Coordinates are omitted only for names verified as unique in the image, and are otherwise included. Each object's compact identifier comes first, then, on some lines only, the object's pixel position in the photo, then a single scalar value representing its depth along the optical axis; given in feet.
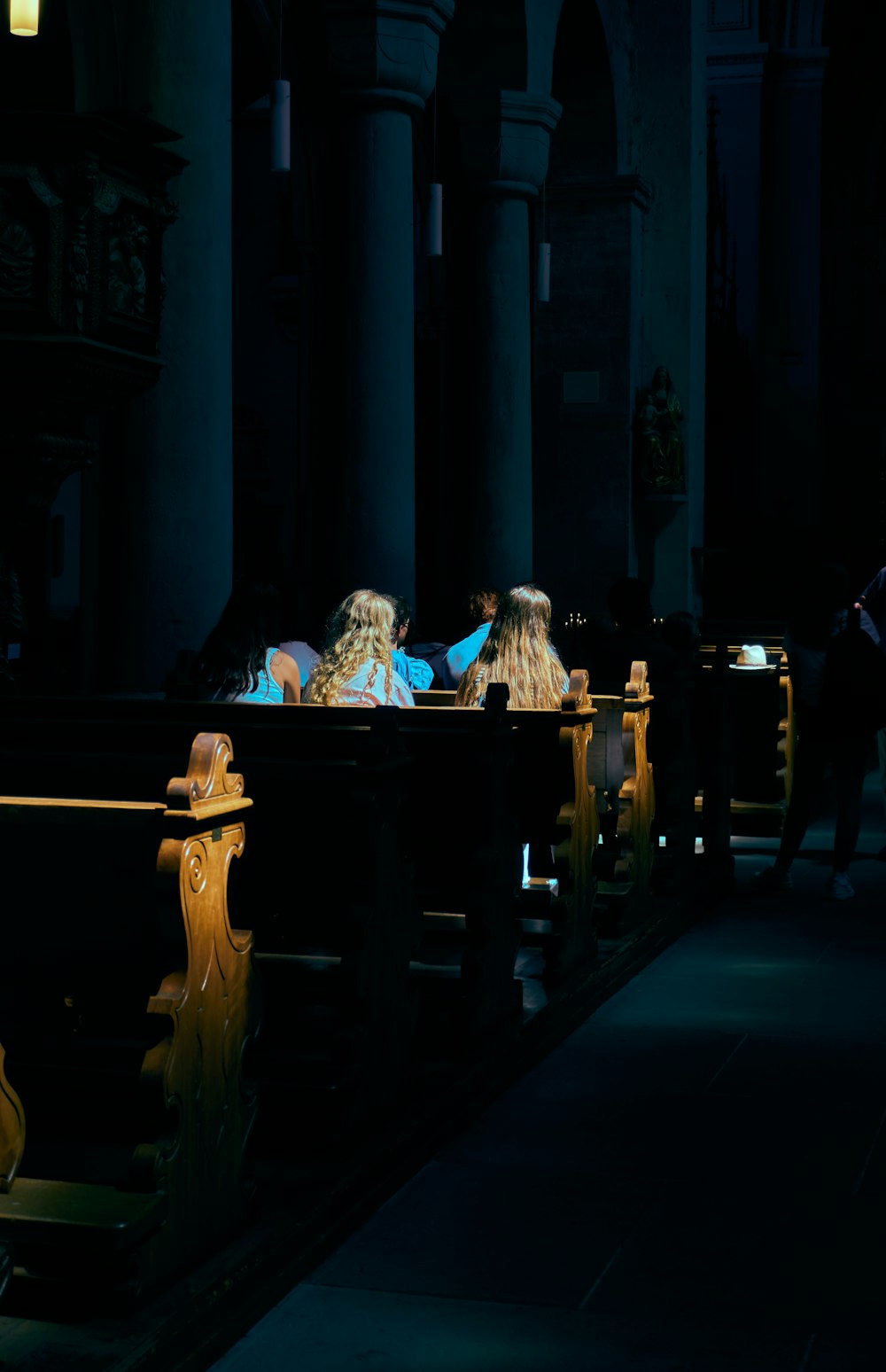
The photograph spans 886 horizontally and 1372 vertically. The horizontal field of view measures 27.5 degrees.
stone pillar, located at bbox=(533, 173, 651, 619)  50.93
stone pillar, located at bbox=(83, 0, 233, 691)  22.20
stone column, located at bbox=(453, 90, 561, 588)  43.39
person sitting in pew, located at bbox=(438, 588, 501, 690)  27.50
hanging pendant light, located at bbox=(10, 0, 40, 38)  16.20
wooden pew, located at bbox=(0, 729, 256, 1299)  10.54
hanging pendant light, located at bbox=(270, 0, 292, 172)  26.86
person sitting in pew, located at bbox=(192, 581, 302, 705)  19.22
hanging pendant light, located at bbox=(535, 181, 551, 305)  41.55
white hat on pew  36.42
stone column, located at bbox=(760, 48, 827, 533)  76.18
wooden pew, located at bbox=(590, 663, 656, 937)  22.41
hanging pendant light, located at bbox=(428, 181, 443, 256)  35.50
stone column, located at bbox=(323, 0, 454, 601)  33.17
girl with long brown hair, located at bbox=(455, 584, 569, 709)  21.94
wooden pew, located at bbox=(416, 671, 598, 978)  19.92
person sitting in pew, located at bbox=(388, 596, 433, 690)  23.30
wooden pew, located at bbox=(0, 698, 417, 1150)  13.75
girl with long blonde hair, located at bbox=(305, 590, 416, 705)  20.62
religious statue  51.24
